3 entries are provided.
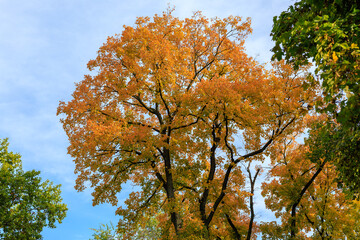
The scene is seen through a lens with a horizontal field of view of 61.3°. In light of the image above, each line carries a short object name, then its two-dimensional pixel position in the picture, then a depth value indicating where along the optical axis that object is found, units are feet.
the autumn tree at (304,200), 61.26
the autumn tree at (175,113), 46.93
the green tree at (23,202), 68.85
